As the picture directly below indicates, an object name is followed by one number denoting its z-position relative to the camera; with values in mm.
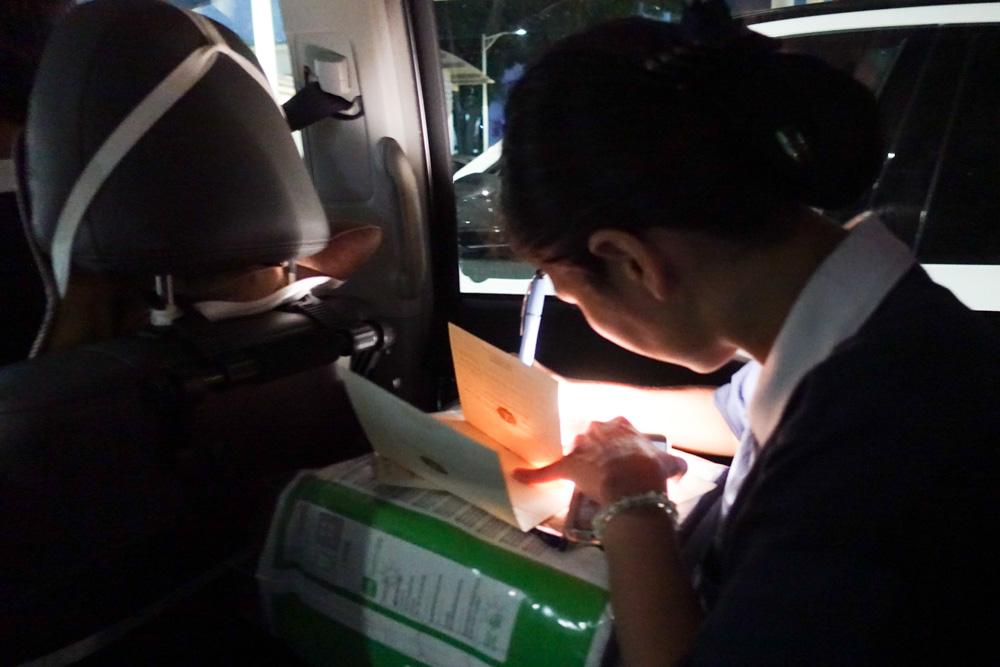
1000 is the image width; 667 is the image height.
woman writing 501
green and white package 742
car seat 805
